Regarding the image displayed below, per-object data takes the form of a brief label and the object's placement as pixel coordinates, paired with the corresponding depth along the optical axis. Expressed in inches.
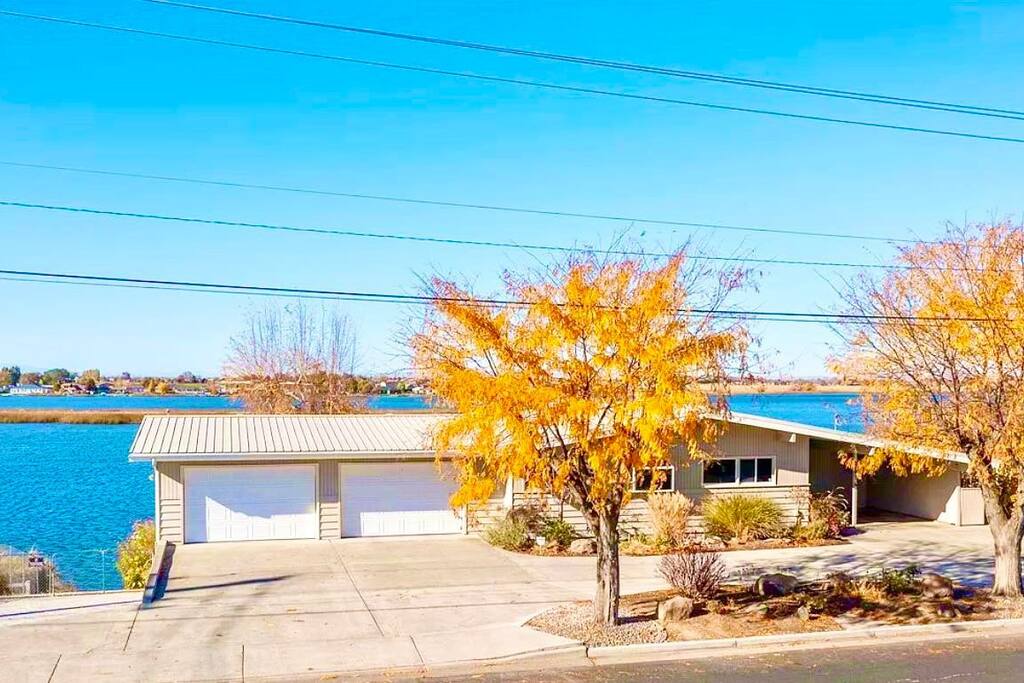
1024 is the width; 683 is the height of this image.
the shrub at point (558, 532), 902.4
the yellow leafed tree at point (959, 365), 671.8
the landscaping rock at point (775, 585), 695.1
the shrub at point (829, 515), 984.3
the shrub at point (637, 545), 887.7
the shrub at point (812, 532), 959.4
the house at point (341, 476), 895.7
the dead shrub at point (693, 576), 677.3
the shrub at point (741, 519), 947.3
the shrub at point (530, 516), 917.2
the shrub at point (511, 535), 893.2
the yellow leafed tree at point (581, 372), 570.6
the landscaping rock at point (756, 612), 641.6
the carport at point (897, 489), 1111.6
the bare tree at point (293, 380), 1929.1
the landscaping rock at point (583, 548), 883.4
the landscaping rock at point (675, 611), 625.6
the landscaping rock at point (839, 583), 708.7
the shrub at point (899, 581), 710.5
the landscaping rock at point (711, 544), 920.3
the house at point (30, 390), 6023.6
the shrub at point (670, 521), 916.0
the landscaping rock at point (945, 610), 655.8
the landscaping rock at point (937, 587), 701.9
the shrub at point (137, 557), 828.6
